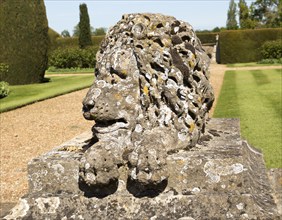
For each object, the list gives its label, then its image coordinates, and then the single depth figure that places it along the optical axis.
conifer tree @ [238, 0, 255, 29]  65.62
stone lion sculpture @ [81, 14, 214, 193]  3.22
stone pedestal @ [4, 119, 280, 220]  3.06
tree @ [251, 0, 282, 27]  64.62
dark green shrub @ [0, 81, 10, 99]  18.30
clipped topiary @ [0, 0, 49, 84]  21.81
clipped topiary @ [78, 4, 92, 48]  36.50
